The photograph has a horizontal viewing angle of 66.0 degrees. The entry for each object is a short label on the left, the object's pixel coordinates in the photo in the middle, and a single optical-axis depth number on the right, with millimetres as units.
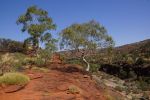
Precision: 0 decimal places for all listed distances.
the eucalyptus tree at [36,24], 11114
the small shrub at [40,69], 8194
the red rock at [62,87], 6663
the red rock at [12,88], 6116
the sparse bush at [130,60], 23006
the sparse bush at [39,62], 9464
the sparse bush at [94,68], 15878
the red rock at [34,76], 7133
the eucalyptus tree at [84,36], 10412
